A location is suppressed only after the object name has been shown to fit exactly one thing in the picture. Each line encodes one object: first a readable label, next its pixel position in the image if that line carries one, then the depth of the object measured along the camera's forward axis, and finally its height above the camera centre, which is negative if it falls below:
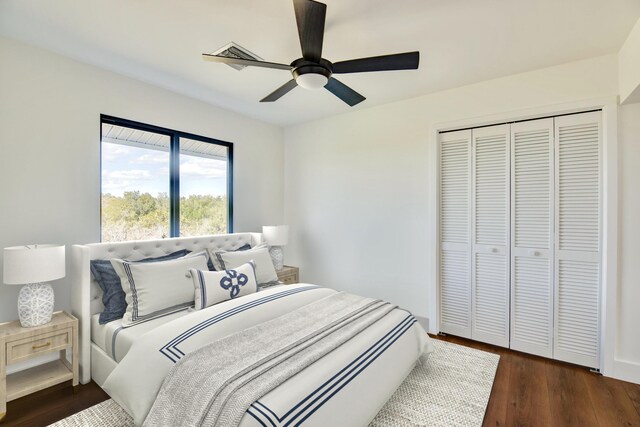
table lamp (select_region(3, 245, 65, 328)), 2.01 -0.43
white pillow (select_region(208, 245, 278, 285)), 3.02 -0.48
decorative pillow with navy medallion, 2.49 -0.61
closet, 2.64 -0.20
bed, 1.45 -0.83
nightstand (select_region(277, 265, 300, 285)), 3.83 -0.79
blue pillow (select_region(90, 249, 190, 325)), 2.37 -0.61
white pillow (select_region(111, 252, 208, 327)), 2.30 -0.60
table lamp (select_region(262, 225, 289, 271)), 3.88 -0.34
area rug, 1.96 -1.31
